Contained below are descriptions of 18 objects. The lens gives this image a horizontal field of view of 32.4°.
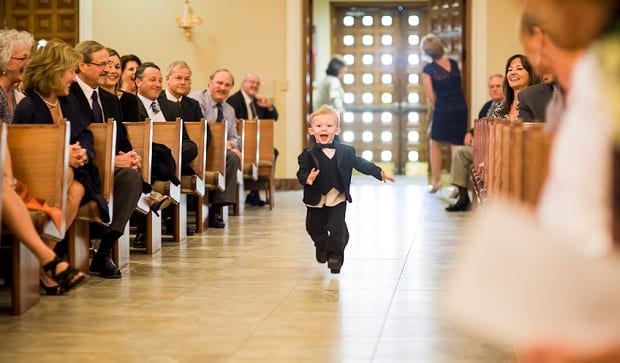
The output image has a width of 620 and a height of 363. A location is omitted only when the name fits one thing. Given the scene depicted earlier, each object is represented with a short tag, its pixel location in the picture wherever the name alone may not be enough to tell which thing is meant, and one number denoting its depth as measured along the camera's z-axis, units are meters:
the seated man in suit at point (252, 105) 11.53
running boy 6.18
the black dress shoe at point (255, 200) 11.42
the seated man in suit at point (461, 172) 10.53
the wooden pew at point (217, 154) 8.96
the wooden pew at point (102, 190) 5.94
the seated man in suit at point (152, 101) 8.15
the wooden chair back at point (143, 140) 7.02
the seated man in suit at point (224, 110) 9.59
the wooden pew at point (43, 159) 5.37
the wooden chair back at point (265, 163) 11.03
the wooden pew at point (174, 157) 7.59
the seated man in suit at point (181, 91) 8.97
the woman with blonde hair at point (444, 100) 12.29
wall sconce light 13.30
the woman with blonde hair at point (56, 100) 5.80
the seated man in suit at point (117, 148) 6.28
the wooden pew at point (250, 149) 10.64
